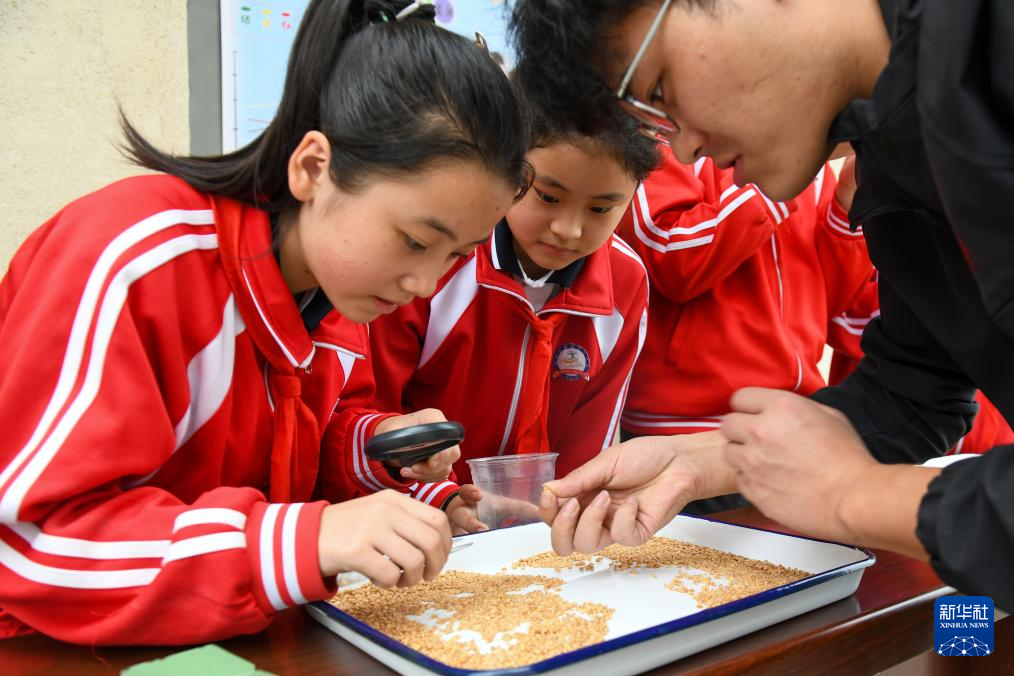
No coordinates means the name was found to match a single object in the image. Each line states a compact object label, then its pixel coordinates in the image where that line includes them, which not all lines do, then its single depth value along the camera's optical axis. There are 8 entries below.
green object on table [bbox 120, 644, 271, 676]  0.65
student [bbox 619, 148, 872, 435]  1.72
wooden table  0.73
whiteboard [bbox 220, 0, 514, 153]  2.03
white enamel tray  0.69
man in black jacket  0.66
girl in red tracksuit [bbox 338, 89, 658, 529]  1.44
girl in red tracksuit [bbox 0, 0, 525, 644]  0.75
